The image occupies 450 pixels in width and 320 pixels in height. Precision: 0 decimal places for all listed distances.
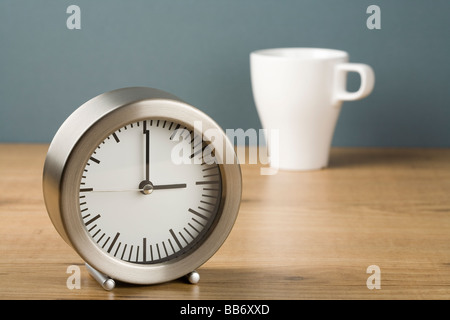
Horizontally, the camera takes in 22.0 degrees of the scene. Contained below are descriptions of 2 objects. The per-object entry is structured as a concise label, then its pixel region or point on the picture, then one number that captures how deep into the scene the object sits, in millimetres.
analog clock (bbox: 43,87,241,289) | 579
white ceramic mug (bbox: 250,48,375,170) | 854
